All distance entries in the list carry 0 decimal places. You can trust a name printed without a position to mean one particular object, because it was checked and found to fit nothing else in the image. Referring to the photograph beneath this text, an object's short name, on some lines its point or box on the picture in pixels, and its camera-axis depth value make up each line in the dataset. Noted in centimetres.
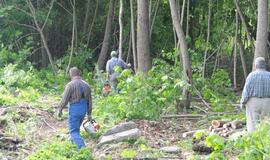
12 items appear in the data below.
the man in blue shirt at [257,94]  994
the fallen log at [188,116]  1360
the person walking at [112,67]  1797
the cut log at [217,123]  1187
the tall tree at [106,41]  2538
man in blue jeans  1047
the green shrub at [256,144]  679
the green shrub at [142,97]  1316
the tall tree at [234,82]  2193
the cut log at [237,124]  1155
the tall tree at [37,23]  2355
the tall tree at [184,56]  1409
